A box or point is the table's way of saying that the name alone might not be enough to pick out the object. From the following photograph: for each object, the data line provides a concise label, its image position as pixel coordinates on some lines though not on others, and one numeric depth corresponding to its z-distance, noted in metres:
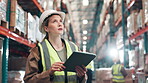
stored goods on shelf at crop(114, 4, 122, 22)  9.24
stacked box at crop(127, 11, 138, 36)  6.75
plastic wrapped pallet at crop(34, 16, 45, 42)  5.81
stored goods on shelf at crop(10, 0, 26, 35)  4.12
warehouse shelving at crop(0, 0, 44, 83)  3.77
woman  2.11
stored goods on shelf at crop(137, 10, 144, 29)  5.82
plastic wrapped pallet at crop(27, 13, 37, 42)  5.06
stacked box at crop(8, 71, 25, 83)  4.12
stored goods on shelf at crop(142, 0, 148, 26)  5.36
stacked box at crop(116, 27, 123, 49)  9.23
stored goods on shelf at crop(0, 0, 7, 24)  3.68
